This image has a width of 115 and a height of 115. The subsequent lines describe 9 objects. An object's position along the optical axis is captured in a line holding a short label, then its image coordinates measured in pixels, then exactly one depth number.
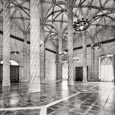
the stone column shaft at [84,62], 18.30
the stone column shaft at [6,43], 12.01
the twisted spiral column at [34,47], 8.14
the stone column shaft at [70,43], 13.13
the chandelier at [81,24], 10.28
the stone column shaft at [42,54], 17.44
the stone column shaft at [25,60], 20.89
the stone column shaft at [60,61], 24.59
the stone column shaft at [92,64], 22.94
